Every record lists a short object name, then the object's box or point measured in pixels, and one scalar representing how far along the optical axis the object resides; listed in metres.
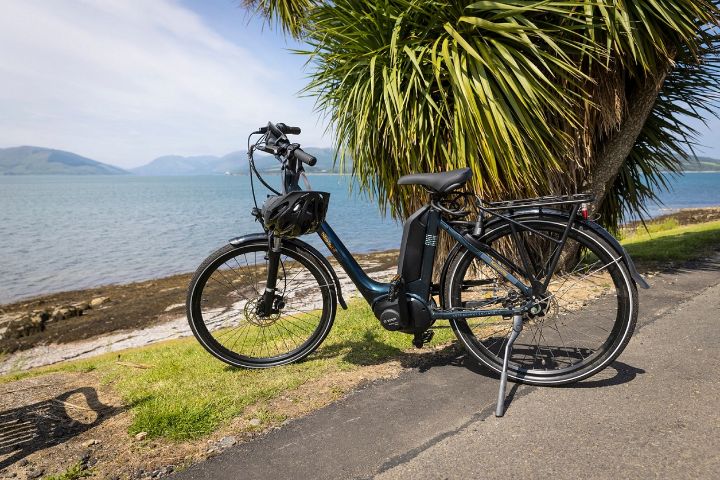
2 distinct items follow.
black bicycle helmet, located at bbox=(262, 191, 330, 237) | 2.90
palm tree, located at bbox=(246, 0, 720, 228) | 3.95
